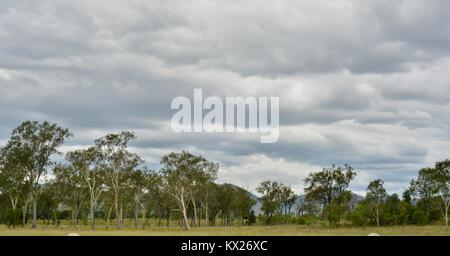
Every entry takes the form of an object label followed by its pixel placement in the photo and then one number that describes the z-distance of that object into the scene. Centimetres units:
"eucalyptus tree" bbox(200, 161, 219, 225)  10662
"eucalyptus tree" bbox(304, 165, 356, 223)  12206
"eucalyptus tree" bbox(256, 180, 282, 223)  13488
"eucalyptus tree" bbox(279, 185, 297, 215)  14188
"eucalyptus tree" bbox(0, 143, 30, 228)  9912
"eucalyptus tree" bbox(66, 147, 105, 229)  10719
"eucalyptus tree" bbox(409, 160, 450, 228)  10062
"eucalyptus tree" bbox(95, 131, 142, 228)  10644
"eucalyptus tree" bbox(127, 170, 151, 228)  11238
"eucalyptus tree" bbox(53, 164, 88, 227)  11264
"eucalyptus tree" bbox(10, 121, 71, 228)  9950
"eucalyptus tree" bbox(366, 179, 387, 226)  10344
